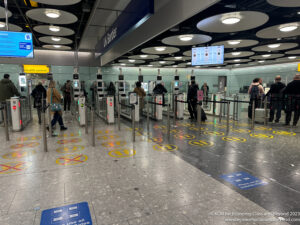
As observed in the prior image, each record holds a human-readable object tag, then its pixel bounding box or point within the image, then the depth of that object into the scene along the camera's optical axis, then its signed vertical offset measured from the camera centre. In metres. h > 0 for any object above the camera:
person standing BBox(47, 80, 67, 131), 5.49 -0.31
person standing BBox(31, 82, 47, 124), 6.94 -0.10
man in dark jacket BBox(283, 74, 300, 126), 6.70 -0.25
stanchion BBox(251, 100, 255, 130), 6.43 -0.76
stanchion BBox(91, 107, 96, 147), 4.45 -1.20
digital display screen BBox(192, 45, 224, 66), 6.57 +1.25
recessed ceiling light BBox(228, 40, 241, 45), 7.84 +2.00
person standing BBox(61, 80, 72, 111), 10.20 -0.09
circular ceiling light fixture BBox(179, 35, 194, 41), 6.69 +1.88
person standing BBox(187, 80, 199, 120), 8.03 -0.37
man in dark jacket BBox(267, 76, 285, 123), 7.31 -0.25
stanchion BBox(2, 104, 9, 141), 4.91 -0.95
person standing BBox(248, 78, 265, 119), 7.75 -0.02
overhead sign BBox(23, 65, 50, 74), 12.41 +1.44
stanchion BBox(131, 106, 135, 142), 4.83 -0.70
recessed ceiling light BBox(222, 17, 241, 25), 4.89 +1.82
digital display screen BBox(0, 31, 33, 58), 4.99 +1.24
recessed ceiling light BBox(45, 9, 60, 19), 5.56 +2.30
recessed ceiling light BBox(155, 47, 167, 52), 8.58 +1.89
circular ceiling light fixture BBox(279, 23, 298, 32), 5.90 +1.98
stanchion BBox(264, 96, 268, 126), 7.06 -1.03
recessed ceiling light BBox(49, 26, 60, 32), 7.16 +2.36
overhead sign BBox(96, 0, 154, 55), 3.81 +1.72
